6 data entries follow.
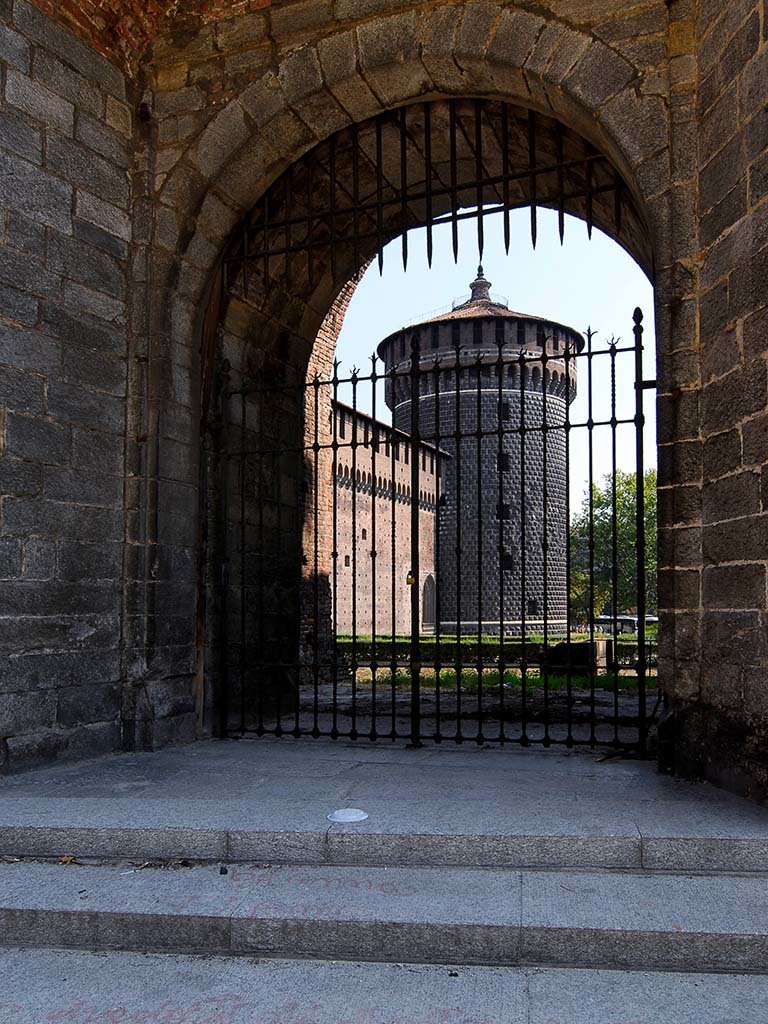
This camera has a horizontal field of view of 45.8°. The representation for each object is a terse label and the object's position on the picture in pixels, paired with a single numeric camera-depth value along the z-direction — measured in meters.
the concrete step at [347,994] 2.72
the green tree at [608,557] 42.69
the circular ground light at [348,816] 3.94
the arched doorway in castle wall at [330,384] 5.88
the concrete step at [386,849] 3.58
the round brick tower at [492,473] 29.78
